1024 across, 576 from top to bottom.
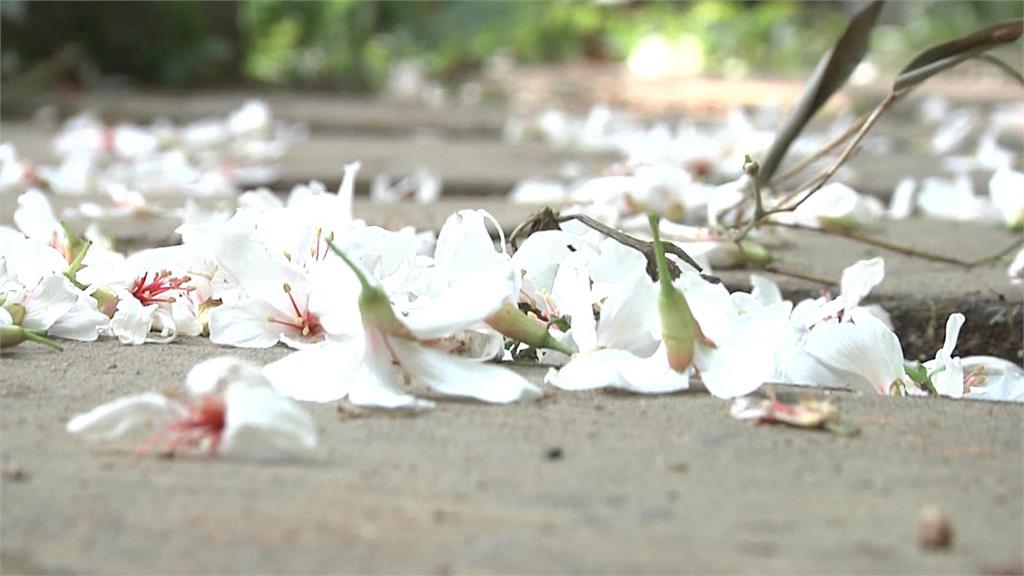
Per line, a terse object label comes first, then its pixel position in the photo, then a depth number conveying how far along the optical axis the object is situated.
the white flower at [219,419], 0.48
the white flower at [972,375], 0.54
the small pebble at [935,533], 0.45
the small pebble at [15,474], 0.47
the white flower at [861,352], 0.54
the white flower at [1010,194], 0.71
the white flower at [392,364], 0.51
